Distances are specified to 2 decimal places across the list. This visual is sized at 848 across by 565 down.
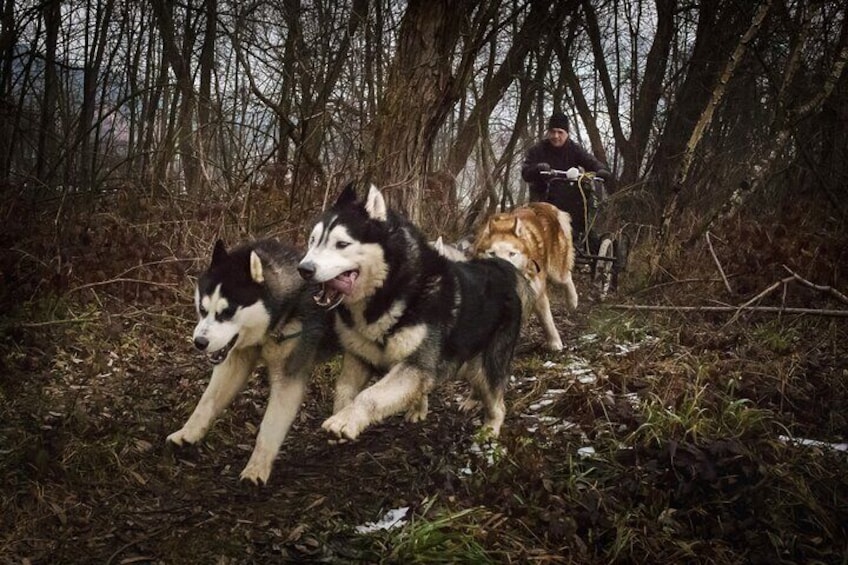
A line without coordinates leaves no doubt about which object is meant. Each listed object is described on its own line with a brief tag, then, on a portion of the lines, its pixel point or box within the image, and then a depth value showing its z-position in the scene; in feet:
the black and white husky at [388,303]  11.47
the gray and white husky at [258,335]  11.30
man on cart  26.94
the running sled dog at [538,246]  20.08
